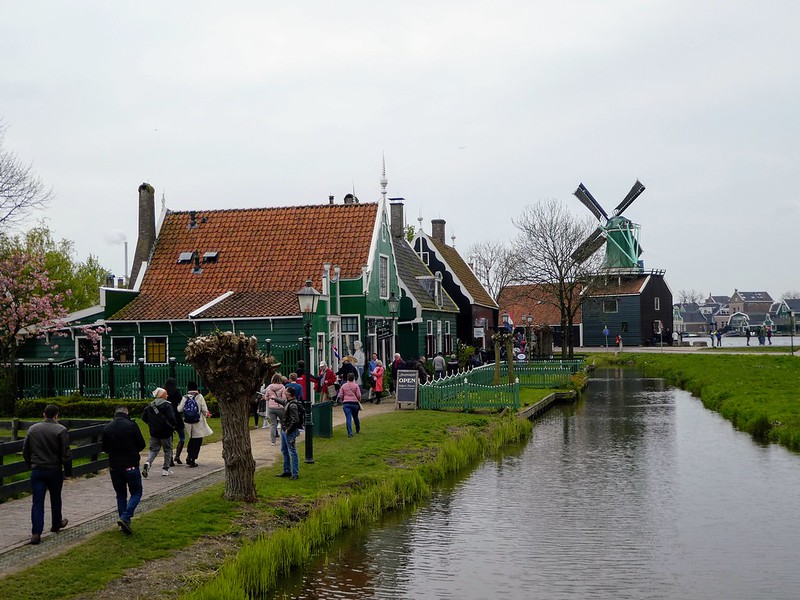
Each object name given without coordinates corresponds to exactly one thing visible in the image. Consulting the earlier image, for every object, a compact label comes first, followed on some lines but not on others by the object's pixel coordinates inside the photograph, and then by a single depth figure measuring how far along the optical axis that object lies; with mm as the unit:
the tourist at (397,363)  30278
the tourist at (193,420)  17250
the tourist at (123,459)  11805
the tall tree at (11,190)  29062
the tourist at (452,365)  40812
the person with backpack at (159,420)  15953
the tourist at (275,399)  19469
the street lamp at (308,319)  17384
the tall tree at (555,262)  59812
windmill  85312
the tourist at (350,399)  20672
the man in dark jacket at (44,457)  11305
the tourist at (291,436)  15789
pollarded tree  13492
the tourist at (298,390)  17348
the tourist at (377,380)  29298
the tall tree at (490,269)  78875
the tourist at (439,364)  35094
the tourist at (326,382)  26922
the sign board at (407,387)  27328
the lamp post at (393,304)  33188
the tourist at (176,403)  16906
